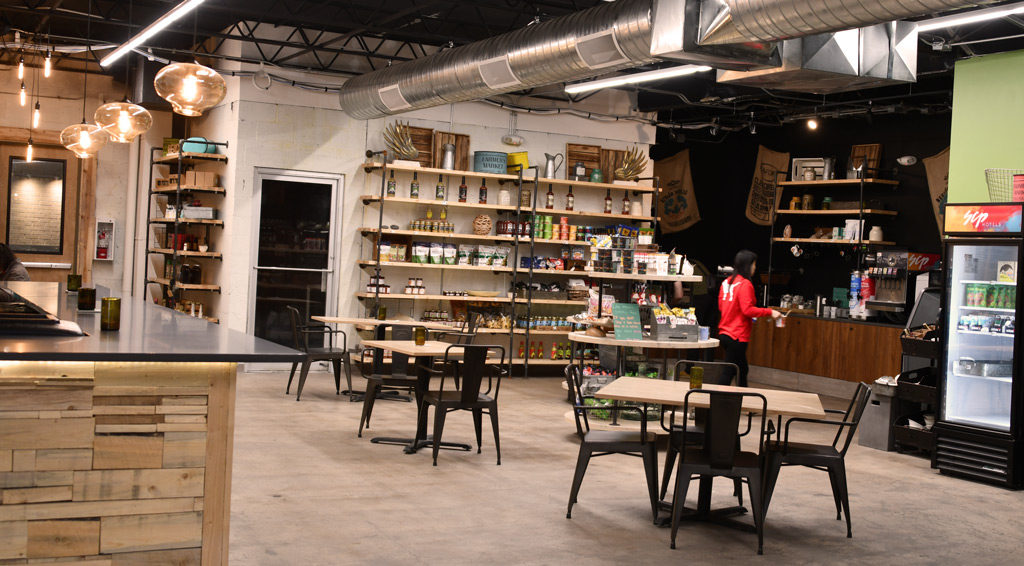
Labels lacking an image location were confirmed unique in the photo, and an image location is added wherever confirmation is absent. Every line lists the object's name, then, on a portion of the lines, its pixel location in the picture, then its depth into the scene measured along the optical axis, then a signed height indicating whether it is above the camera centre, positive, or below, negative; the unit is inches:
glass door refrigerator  283.1 -14.8
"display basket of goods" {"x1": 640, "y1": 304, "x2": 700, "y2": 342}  329.7 -13.7
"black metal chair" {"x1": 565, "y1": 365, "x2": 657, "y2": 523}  218.7 -37.2
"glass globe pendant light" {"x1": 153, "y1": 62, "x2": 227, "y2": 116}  234.2 +41.4
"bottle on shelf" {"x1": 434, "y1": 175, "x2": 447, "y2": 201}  462.0 +37.2
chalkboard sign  325.7 -13.6
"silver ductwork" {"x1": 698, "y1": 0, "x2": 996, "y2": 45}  194.9 +58.2
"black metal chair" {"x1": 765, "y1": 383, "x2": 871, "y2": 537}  215.6 -36.9
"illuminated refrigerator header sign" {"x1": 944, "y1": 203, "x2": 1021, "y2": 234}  282.8 +24.0
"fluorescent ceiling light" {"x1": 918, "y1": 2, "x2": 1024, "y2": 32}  265.4 +79.6
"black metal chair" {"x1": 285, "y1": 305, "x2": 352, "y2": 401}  371.2 -33.5
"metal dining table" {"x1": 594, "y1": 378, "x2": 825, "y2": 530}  208.8 -25.1
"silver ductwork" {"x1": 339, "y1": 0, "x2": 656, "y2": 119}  286.5 +72.5
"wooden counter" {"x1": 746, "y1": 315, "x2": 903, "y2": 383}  437.1 -26.7
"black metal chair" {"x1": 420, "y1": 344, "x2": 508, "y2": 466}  266.1 -34.5
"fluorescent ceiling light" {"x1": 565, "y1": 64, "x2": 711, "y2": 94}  361.1 +80.0
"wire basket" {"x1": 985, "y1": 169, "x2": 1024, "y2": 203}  299.0 +35.8
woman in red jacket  353.1 -9.4
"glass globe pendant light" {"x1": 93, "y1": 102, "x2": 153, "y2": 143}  297.9 +41.1
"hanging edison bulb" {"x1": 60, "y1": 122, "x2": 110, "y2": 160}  352.2 +41.3
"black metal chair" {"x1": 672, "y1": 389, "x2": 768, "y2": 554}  199.6 -36.1
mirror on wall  527.5 +23.6
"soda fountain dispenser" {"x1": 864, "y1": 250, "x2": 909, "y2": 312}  443.2 +6.8
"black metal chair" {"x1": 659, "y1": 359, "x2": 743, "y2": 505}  221.8 -33.6
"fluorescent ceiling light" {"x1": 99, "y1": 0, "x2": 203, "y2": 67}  286.0 +76.8
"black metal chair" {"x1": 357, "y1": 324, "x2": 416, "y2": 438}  309.6 -36.2
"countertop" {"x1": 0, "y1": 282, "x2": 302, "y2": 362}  134.1 -13.3
